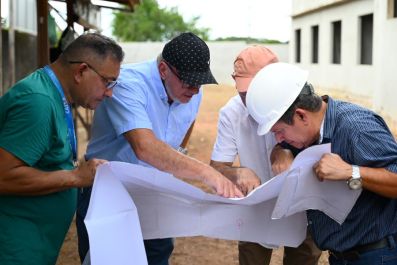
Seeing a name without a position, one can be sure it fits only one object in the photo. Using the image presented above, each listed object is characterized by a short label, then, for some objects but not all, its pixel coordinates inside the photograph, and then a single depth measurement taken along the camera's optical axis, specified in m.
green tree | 55.75
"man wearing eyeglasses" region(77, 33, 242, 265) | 2.46
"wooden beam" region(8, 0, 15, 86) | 8.74
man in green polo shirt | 2.18
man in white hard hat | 2.02
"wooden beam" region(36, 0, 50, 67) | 6.93
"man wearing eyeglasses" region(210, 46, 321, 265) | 2.89
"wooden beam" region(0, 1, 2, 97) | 8.07
